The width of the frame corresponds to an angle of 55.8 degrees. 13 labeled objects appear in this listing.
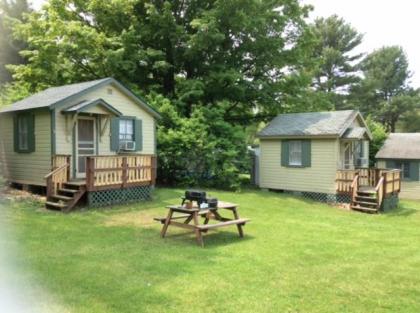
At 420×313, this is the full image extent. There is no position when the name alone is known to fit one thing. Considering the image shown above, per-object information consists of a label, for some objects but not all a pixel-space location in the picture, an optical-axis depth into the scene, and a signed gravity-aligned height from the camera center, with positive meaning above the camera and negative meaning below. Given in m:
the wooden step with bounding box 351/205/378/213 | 14.01 -2.21
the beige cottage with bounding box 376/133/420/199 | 20.39 -0.64
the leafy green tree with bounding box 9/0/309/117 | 19.98 +5.32
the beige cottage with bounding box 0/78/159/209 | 11.34 +0.12
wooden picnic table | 7.66 -1.56
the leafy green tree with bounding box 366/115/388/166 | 22.36 +0.23
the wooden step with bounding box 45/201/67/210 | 10.41 -1.57
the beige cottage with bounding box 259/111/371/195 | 15.78 -0.11
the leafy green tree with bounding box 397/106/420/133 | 40.69 +2.87
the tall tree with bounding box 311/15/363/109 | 38.81 +9.17
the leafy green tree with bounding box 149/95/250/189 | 16.47 -0.20
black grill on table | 7.86 -0.99
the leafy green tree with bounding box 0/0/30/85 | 26.38 +7.06
